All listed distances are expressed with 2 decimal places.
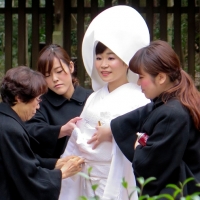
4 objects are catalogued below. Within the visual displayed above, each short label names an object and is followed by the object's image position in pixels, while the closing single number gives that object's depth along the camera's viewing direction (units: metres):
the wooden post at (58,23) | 14.59
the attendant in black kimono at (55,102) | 9.42
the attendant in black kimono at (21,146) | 7.68
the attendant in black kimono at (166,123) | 7.23
